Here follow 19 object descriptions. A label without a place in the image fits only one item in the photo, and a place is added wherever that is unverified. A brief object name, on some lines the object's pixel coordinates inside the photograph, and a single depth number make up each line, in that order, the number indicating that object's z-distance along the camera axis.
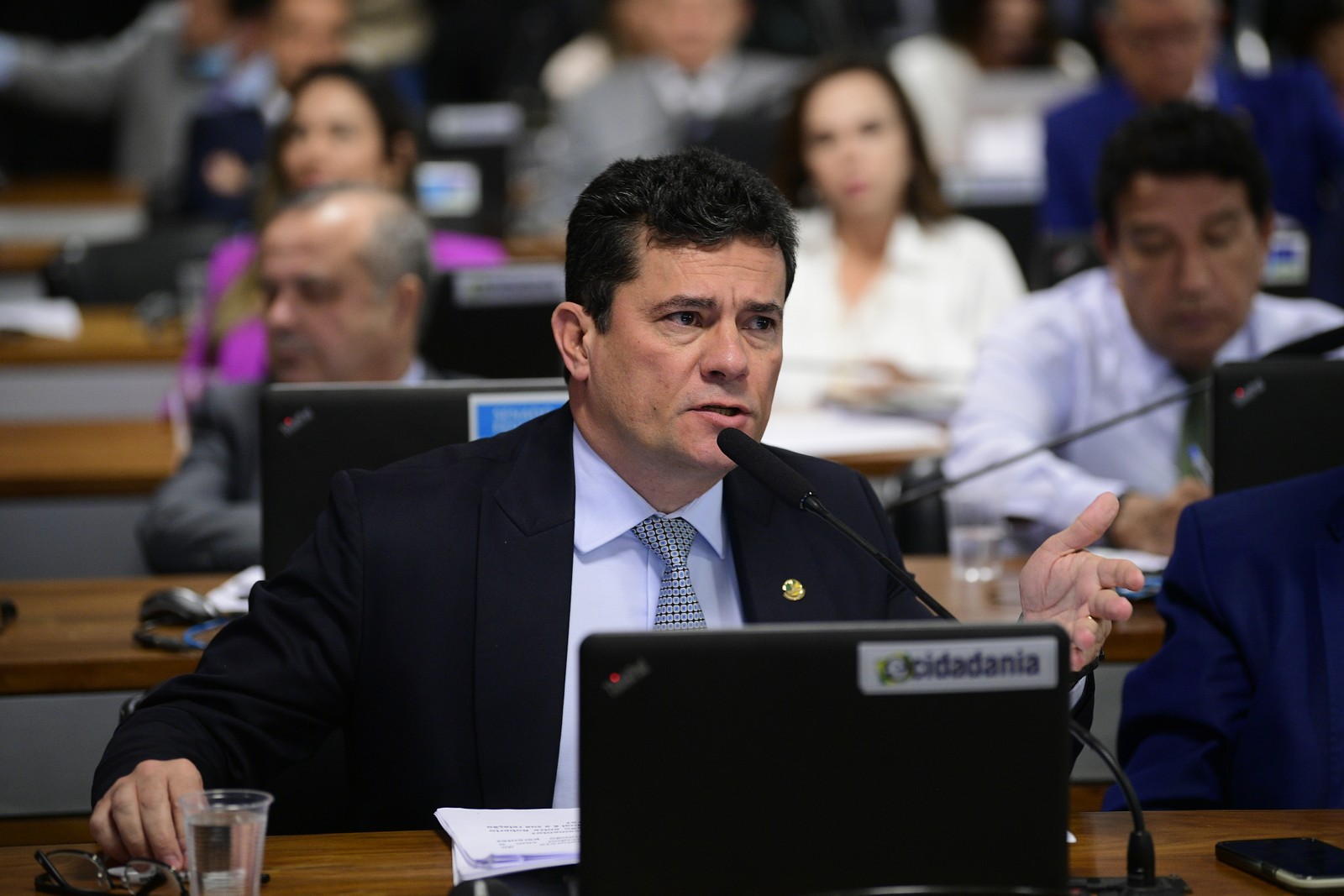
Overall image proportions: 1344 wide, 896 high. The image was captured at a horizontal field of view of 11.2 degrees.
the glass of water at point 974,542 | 6.32
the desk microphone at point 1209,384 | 6.11
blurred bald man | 7.19
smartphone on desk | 5.24
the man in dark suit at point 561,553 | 5.51
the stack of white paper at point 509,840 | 5.27
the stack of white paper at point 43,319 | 11.39
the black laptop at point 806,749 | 5.06
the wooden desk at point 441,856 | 5.27
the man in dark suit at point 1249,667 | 5.61
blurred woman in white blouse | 10.25
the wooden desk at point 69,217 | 16.86
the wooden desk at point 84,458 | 7.73
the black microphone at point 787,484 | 5.37
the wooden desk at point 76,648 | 5.92
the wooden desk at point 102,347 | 10.67
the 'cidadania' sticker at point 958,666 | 5.06
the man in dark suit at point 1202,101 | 10.55
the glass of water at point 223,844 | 5.19
